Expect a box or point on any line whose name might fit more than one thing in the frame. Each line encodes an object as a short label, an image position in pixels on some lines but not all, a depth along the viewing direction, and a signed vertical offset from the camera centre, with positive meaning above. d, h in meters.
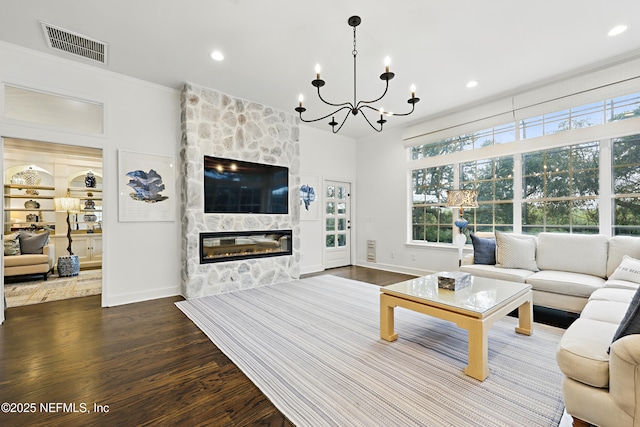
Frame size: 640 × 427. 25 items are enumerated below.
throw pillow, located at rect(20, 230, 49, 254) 5.11 -0.48
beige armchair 4.70 -0.83
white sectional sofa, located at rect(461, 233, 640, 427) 1.28 -0.71
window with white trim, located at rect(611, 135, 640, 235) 3.38 +0.31
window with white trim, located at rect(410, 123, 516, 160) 4.38 +1.19
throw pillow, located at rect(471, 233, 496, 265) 3.76 -0.53
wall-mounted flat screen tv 4.18 +0.43
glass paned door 6.14 -0.24
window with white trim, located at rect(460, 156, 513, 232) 4.40 +0.33
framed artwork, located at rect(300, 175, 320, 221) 5.64 +0.33
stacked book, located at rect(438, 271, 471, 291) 2.51 -0.63
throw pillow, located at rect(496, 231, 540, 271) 3.51 -0.51
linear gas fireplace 4.14 -0.49
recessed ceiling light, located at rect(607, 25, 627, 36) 2.77 +1.79
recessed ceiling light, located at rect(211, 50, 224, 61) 3.20 +1.83
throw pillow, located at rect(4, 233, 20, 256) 4.93 -0.50
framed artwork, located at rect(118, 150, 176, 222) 3.72 +0.38
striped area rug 1.61 -1.14
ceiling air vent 2.83 +1.84
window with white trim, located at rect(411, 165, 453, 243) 5.12 +0.12
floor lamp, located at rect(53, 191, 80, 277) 6.17 +0.21
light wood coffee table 1.93 -0.73
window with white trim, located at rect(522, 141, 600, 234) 3.69 +0.30
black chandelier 2.20 +1.70
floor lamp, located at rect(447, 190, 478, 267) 4.23 +0.13
